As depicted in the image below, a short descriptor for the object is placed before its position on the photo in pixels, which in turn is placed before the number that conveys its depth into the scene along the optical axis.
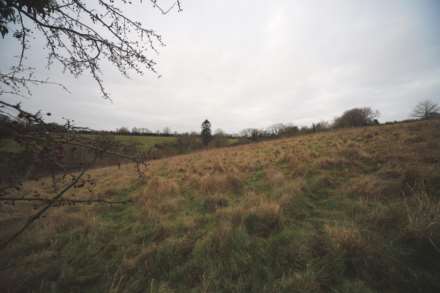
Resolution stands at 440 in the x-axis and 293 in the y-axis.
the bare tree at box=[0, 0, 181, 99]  1.95
